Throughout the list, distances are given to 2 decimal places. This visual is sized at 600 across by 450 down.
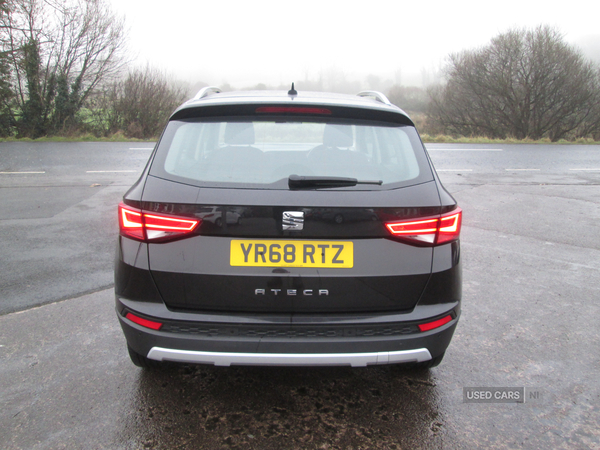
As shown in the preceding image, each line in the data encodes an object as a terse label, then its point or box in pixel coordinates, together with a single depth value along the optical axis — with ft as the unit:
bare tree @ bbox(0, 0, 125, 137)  59.52
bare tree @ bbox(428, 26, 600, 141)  77.82
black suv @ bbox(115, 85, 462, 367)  6.93
